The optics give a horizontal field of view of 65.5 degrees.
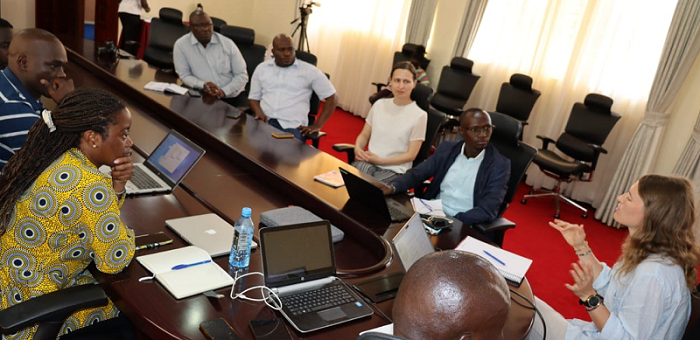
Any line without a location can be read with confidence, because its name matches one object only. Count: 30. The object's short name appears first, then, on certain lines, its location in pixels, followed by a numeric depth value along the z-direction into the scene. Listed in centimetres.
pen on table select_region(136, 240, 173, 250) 196
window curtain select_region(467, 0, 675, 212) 515
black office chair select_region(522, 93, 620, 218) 499
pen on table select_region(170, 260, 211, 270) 186
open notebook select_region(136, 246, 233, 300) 176
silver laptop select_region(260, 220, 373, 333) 174
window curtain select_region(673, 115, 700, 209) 459
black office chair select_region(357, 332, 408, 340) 88
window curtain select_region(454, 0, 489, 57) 637
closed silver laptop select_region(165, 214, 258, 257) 205
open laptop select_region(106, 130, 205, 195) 253
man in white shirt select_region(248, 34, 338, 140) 451
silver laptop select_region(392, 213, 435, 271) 203
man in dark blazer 305
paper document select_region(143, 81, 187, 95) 438
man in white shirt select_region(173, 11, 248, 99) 506
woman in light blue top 190
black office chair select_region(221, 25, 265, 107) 574
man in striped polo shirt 260
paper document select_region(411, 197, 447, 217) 271
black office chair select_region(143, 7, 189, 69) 648
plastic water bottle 193
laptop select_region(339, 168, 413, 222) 250
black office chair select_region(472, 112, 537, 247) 324
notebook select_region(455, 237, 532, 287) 220
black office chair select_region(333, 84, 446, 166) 378
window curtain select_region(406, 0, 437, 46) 698
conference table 168
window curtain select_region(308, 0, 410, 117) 756
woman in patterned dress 169
